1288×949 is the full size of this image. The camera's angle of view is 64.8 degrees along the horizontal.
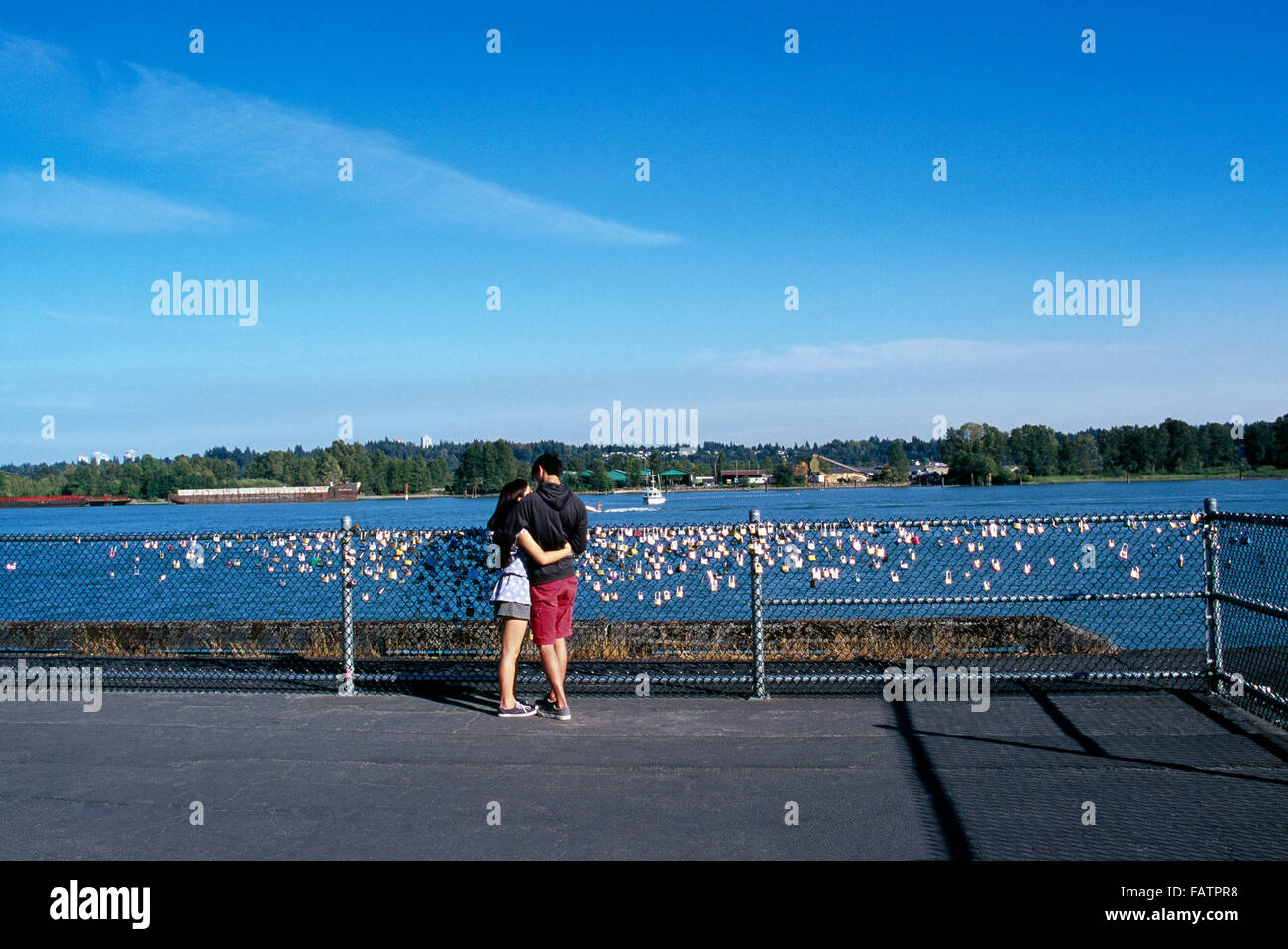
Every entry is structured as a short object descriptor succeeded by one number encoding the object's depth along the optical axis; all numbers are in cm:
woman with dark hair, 829
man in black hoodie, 804
